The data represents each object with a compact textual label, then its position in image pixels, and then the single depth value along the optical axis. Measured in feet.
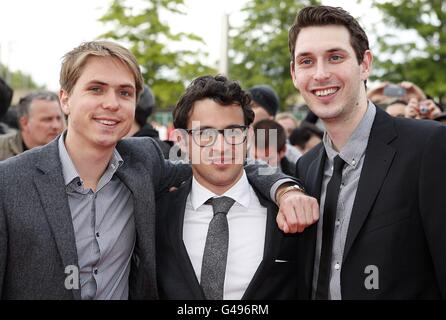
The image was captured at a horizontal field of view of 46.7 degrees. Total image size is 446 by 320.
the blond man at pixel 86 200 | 8.34
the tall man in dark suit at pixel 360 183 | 8.30
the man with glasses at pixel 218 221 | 9.00
